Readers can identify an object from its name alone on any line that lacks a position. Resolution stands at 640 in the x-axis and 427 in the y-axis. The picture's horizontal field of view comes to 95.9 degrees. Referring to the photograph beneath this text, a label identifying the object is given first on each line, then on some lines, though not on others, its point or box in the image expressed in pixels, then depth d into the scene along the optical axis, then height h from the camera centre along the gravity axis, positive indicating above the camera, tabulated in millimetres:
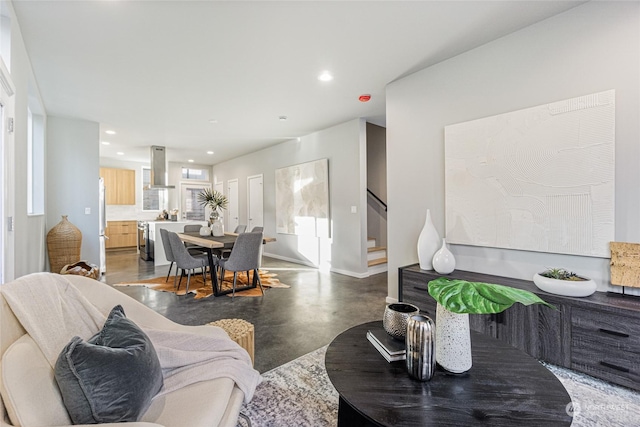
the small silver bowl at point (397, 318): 1428 -530
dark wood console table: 1803 -843
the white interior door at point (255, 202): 7395 +294
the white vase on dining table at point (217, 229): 4852 -261
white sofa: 837 -578
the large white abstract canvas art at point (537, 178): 2111 +286
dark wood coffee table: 983 -693
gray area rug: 1619 -1158
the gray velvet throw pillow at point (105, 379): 943 -572
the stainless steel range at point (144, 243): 6387 -678
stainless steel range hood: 6902 +1123
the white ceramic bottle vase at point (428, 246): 2898 -337
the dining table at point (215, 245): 3936 -429
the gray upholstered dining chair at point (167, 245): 4184 -480
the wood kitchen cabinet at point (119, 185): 8008 +814
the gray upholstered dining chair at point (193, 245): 4793 -564
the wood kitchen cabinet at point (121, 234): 7980 -572
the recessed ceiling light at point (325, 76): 3268 +1584
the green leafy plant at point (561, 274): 2125 -476
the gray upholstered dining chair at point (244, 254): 3865 -556
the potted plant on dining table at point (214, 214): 4872 -9
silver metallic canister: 1157 -552
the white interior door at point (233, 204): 8414 +274
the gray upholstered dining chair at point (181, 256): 3908 -587
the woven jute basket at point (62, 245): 4230 -457
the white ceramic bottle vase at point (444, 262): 2725 -467
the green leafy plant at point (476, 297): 1029 -315
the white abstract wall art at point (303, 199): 5547 +293
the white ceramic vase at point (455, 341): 1206 -544
